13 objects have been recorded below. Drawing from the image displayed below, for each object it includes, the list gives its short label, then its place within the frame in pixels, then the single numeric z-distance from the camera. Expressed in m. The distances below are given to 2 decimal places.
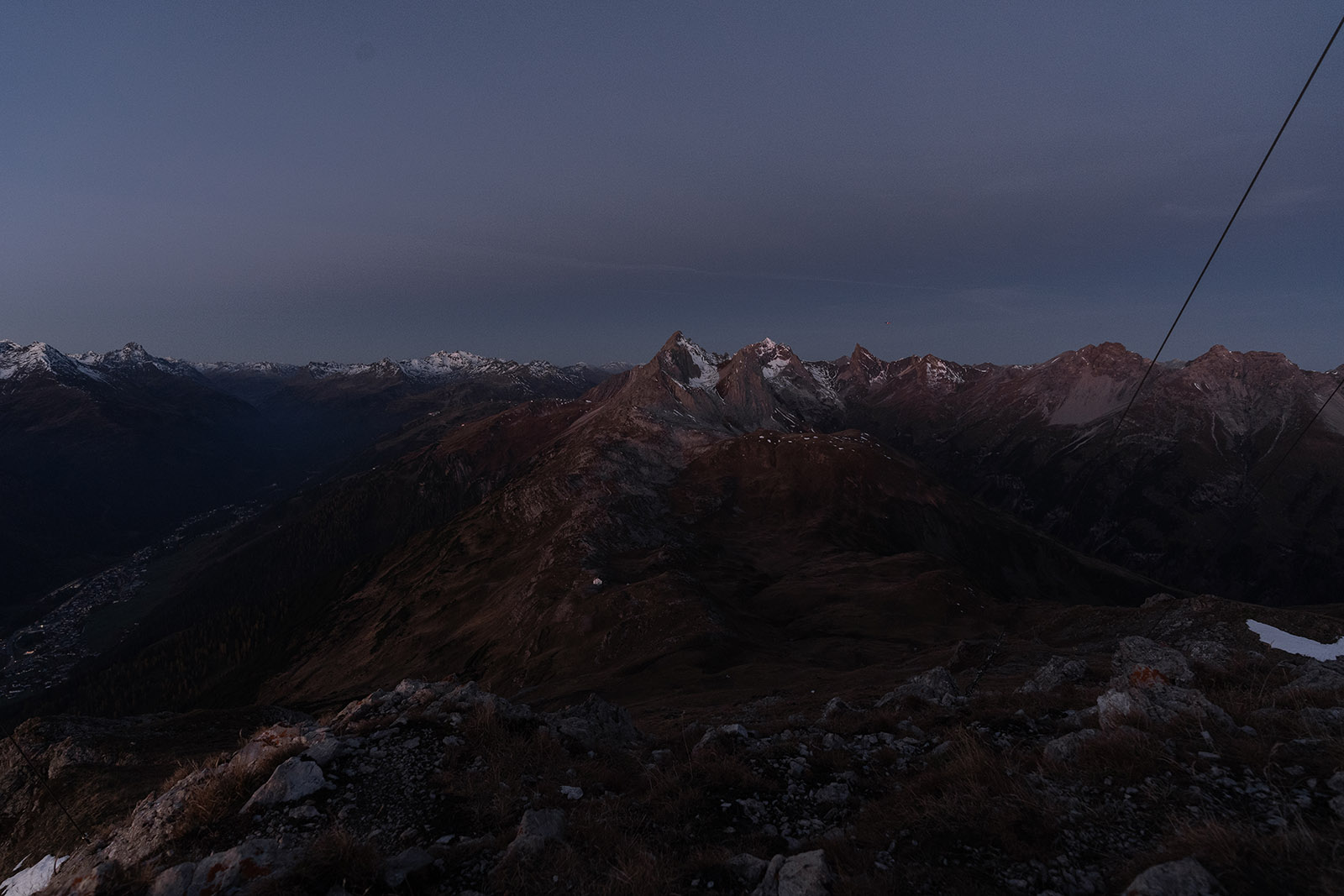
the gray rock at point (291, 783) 10.52
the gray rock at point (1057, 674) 21.41
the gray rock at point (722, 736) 14.34
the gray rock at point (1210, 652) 18.88
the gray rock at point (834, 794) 10.98
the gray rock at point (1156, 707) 10.76
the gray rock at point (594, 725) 14.83
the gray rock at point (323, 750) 11.78
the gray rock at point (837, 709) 19.05
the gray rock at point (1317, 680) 12.58
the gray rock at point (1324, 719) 9.78
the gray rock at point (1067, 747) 10.07
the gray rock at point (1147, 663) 14.24
